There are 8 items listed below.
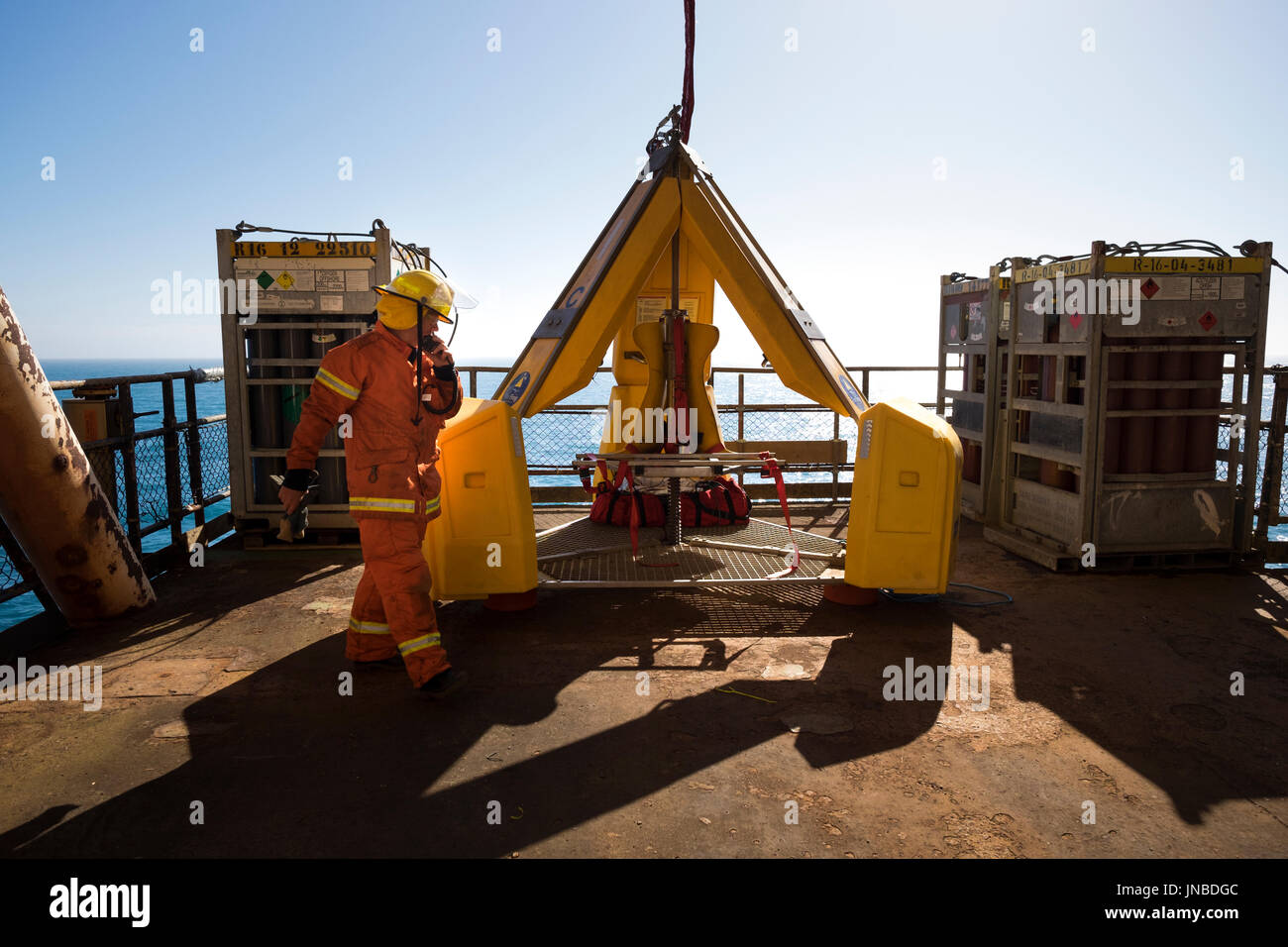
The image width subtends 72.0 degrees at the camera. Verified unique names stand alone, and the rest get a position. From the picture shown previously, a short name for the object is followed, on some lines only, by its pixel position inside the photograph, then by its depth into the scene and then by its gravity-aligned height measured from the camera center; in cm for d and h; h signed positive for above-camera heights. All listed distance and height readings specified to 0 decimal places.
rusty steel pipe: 564 -76
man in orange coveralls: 466 -32
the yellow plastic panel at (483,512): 578 -84
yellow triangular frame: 642 +62
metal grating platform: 645 -140
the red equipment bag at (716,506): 845 -118
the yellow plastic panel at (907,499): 588 -78
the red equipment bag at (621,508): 847 -120
